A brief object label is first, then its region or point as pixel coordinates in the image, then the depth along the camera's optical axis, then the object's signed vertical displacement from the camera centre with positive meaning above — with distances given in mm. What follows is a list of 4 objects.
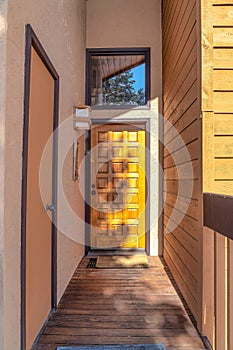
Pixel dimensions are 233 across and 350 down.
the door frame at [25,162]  1604 +102
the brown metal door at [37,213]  1828 -221
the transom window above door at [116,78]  4262 +1512
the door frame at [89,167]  4117 +201
